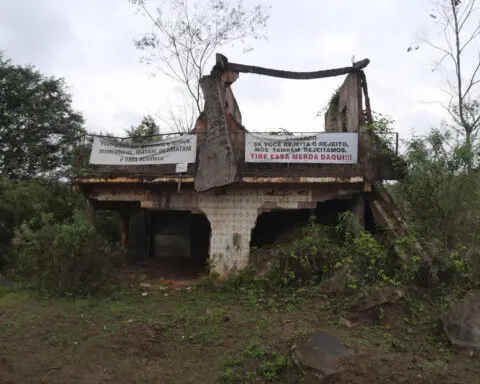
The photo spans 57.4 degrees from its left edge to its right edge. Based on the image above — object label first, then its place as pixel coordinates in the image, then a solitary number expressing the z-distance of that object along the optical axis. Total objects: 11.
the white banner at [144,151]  10.90
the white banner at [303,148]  10.35
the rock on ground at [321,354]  6.00
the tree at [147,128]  17.51
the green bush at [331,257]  8.69
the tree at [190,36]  17.86
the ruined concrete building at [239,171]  10.40
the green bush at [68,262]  9.43
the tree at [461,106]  13.88
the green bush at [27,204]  12.05
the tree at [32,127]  19.39
